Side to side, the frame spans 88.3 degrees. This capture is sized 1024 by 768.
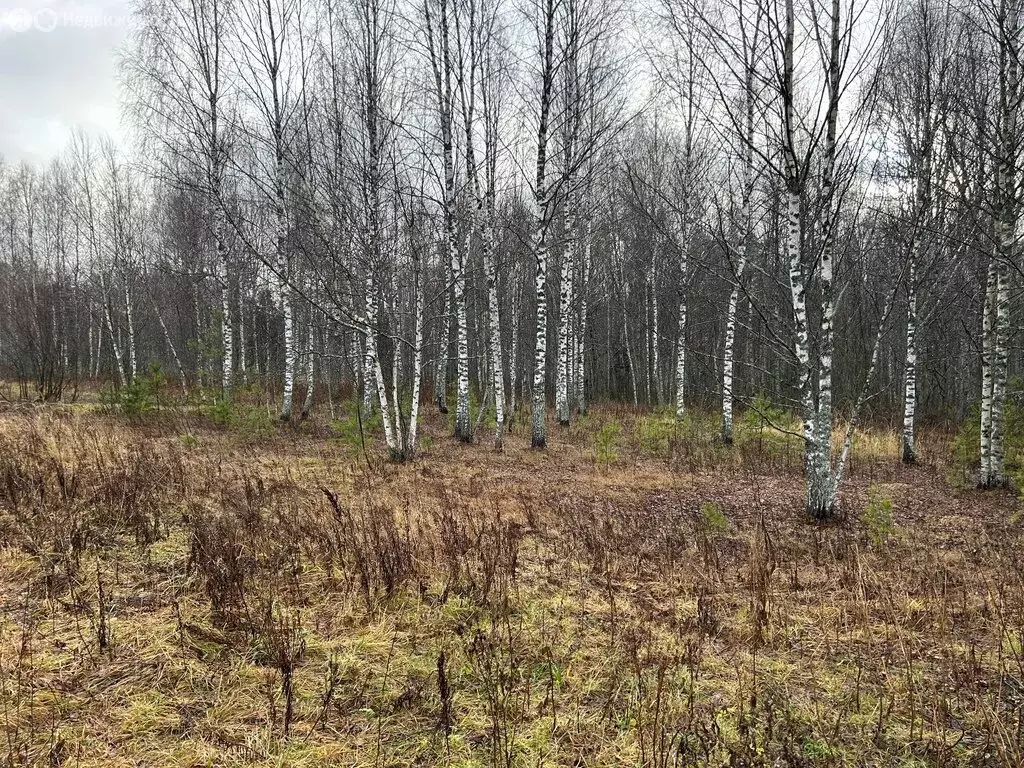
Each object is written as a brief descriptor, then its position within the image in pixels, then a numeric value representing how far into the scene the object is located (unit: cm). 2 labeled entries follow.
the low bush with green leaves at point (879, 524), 527
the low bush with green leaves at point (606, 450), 1002
